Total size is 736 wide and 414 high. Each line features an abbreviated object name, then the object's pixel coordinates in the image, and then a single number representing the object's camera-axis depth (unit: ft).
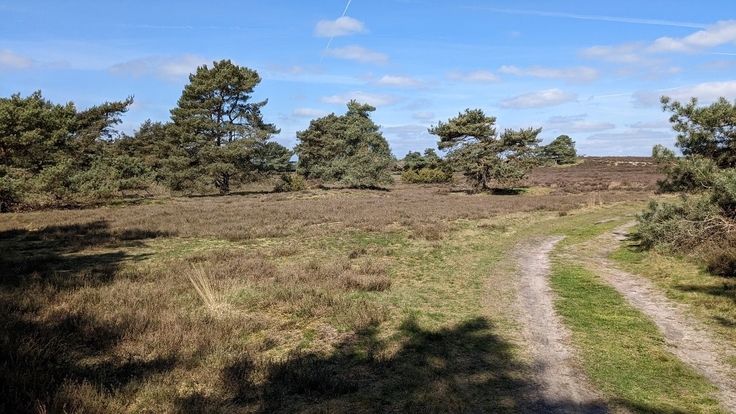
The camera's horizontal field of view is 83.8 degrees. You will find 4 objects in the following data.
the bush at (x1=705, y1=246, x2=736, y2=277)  31.35
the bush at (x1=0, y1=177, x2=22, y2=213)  73.61
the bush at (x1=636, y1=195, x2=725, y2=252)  38.29
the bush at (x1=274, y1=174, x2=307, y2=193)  156.76
